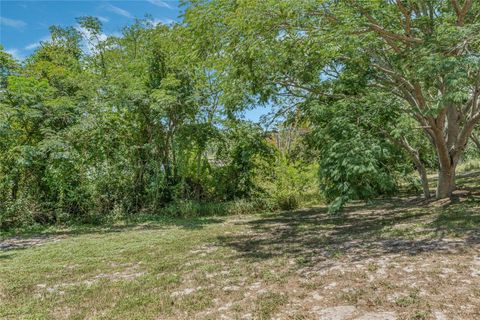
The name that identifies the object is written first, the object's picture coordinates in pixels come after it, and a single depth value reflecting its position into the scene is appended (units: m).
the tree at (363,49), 5.50
